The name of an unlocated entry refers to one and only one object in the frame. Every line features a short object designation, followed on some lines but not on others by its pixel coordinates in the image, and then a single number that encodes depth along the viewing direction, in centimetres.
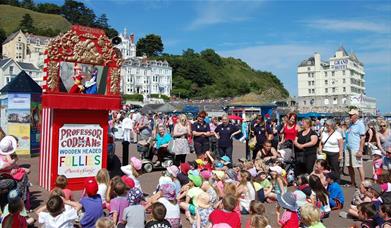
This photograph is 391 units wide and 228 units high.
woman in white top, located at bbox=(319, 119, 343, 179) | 966
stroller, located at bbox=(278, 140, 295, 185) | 1005
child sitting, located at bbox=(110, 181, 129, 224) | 572
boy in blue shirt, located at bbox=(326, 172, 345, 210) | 789
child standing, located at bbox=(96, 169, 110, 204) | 680
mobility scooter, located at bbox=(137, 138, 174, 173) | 1127
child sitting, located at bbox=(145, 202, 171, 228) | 470
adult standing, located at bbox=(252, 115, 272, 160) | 1164
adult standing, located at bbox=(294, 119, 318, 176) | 940
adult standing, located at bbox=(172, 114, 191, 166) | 1092
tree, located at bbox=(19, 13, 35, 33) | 11869
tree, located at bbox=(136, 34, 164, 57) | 13675
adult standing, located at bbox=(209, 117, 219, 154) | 1522
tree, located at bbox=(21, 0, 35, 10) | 15338
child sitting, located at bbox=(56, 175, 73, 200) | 625
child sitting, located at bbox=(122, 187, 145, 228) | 518
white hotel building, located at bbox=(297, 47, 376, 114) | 10212
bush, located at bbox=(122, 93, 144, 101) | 9762
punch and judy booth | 871
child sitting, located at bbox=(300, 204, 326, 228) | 505
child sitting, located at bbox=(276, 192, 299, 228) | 556
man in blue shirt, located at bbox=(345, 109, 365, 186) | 952
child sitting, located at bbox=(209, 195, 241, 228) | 525
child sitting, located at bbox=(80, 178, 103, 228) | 554
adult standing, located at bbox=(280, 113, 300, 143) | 1039
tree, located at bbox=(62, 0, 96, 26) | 14988
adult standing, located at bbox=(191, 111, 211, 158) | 1144
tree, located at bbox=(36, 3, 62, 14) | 15025
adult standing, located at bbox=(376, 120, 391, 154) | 928
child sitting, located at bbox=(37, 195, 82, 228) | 484
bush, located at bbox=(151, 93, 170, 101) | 10754
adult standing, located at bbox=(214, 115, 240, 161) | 1141
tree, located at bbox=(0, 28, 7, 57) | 10719
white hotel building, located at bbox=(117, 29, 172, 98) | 10844
